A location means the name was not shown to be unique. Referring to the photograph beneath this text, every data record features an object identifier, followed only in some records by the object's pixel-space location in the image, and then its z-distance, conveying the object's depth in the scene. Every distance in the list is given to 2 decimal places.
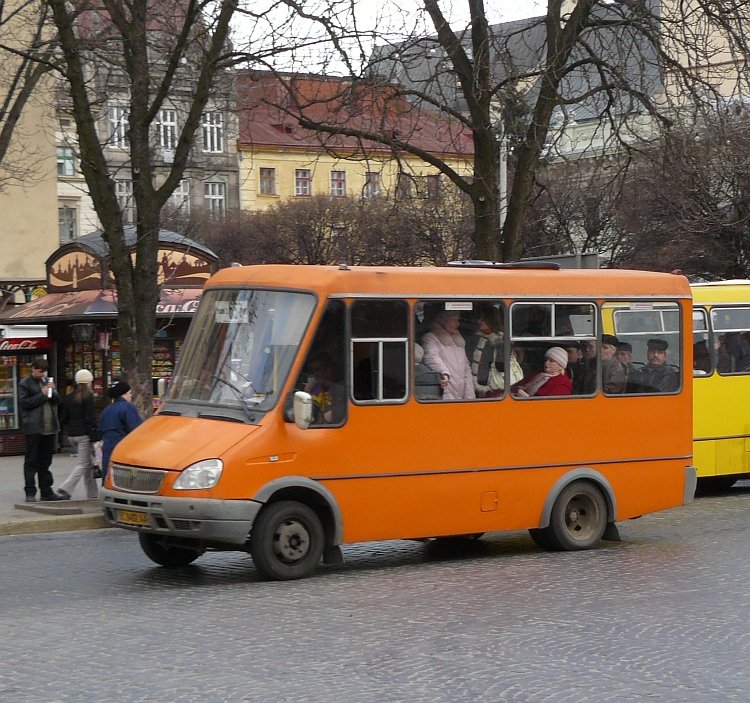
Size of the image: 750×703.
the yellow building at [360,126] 19.69
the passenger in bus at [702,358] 19.62
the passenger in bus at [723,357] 19.78
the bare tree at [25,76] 24.08
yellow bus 19.20
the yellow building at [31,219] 46.25
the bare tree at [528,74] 19.08
